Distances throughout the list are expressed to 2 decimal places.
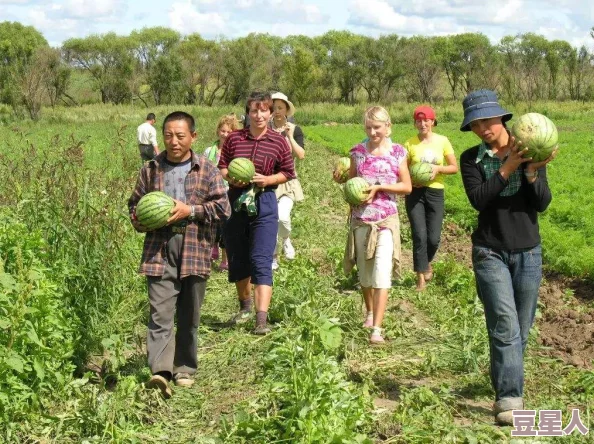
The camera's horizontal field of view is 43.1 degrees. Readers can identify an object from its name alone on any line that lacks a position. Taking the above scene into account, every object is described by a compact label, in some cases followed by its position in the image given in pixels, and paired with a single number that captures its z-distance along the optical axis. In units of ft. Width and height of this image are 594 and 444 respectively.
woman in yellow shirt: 26.84
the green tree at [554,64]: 220.84
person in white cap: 26.78
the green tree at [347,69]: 260.62
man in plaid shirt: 17.42
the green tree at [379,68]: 261.65
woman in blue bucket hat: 15.47
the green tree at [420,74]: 255.70
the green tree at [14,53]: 175.63
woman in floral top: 21.34
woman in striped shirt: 22.15
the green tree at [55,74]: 215.35
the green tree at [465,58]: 266.16
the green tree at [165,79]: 233.76
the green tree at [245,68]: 240.12
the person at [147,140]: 55.11
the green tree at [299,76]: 230.27
